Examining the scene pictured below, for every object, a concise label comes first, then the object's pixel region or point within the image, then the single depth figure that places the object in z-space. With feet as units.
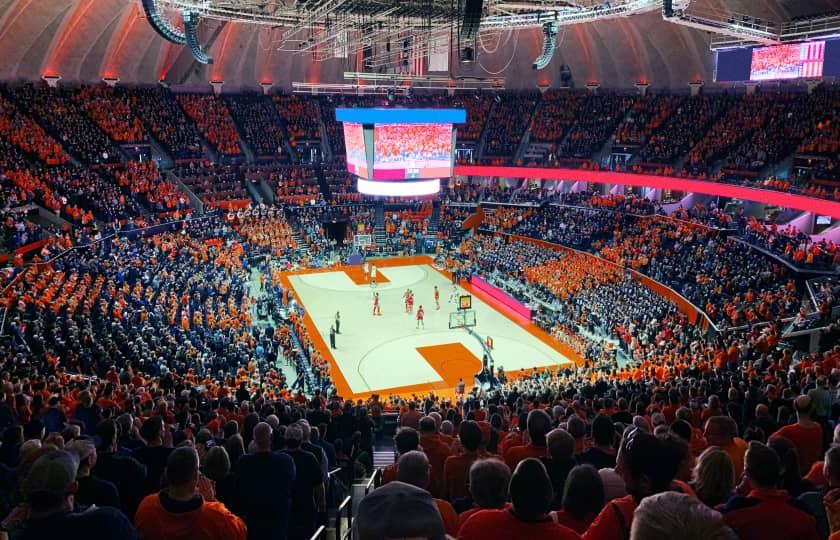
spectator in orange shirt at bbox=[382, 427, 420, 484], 19.75
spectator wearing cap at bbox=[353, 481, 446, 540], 8.66
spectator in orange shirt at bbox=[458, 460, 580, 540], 10.68
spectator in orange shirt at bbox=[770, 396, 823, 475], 22.47
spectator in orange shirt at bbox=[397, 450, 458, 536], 13.85
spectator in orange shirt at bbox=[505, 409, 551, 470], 21.49
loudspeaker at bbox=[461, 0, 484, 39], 55.93
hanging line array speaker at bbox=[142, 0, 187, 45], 62.23
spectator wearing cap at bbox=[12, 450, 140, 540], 10.52
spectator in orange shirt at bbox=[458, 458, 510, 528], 12.36
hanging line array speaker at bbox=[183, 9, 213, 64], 71.97
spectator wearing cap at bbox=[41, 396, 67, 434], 29.50
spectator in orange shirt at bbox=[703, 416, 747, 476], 19.71
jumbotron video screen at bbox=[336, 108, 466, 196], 106.42
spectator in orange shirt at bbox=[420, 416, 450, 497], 23.65
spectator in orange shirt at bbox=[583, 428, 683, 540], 11.37
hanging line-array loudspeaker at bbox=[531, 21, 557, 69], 79.49
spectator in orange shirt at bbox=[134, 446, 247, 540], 12.35
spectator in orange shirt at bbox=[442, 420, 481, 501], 19.67
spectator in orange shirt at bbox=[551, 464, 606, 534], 12.66
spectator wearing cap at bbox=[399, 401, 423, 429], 32.78
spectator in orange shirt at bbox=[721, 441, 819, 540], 11.87
